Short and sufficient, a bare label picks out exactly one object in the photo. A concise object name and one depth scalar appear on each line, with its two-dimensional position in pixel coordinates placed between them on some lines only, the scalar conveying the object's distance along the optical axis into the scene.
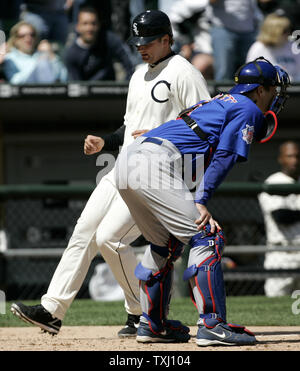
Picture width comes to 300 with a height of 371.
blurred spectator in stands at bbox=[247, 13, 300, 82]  17.52
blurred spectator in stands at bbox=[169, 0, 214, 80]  18.34
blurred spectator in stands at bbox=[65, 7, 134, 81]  18.23
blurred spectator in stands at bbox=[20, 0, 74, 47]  19.23
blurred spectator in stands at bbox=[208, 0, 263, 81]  18.08
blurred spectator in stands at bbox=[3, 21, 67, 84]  18.64
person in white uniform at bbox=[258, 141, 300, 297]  16.03
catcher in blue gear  7.99
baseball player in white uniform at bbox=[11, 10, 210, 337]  9.37
